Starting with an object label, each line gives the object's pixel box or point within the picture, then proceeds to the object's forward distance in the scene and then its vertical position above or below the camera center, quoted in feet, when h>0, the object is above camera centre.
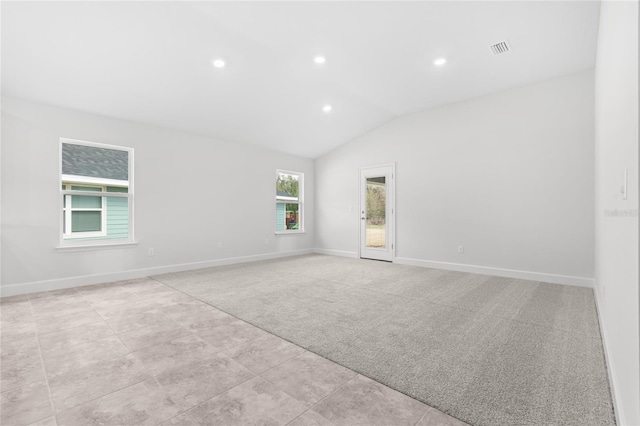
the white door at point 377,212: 19.90 +0.11
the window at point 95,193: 13.70 +0.98
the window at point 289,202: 22.78 +0.95
